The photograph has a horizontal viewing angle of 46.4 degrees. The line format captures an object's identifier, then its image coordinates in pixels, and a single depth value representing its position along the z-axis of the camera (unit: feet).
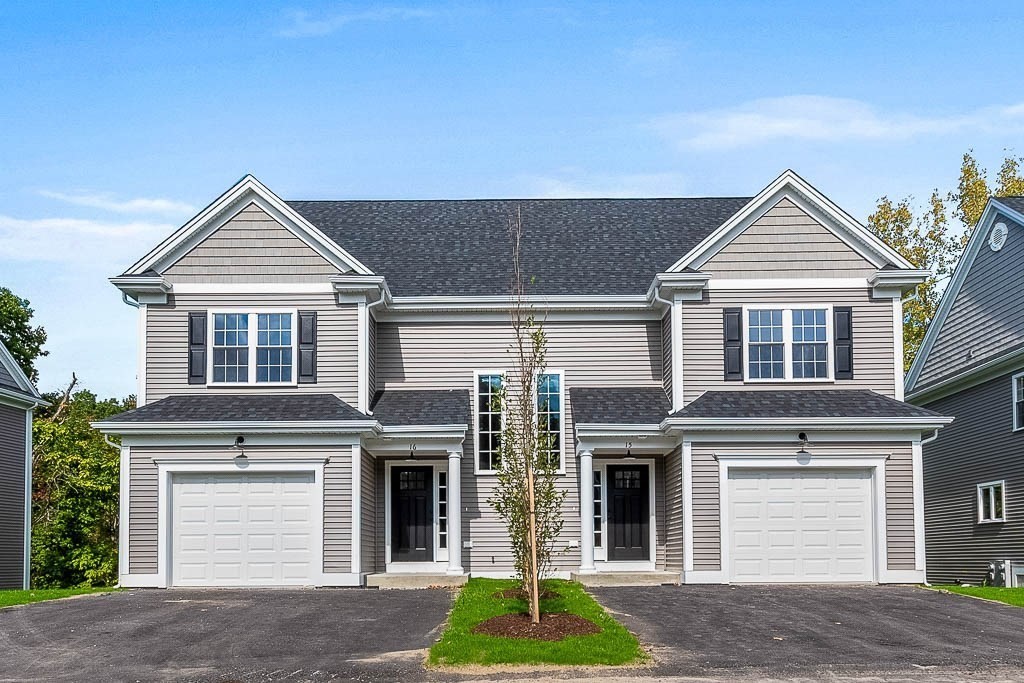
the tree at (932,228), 131.85
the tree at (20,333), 136.05
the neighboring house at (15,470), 87.61
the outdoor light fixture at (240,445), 72.08
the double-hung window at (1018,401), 80.48
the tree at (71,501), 125.39
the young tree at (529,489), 49.62
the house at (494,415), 71.87
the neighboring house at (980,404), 82.02
